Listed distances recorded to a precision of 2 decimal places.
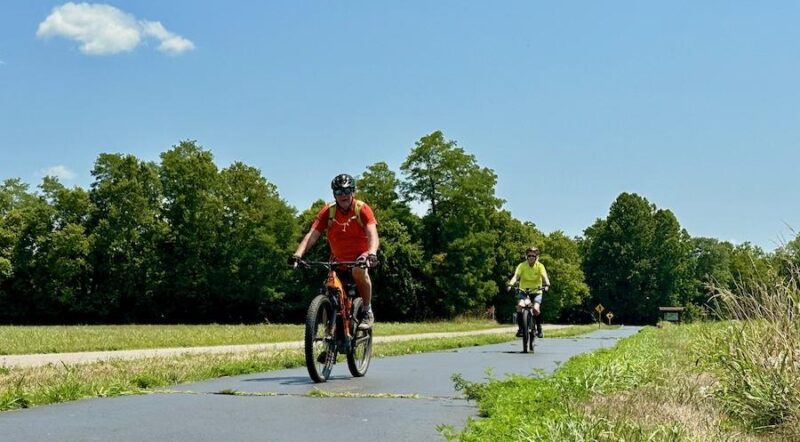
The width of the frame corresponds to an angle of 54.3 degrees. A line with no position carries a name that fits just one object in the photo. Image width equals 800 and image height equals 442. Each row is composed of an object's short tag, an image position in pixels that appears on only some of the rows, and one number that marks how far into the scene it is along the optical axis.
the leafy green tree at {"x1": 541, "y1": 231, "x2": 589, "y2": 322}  82.31
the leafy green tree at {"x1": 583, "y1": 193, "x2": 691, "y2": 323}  95.25
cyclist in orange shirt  8.04
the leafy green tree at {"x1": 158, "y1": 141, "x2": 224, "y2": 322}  58.47
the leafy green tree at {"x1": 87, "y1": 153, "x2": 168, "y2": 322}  57.56
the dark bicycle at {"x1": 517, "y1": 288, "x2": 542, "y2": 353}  13.95
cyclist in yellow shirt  14.87
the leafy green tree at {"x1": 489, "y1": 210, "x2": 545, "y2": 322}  73.94
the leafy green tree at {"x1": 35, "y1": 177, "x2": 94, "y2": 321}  56.22
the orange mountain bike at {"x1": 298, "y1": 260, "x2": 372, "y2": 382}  7.54
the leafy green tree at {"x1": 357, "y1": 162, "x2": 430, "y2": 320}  57.50
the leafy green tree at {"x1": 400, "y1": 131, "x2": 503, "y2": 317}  62.06
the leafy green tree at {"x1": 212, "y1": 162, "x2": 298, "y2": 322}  59.22
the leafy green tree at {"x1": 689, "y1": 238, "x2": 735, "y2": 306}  105.03
